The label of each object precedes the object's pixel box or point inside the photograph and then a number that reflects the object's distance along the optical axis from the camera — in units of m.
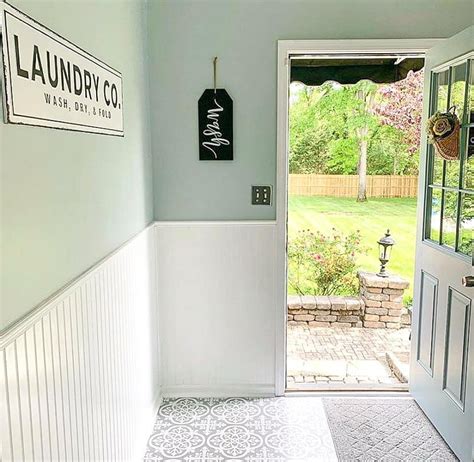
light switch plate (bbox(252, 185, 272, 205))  2.55
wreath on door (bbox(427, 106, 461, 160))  2.12
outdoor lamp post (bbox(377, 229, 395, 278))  4.46
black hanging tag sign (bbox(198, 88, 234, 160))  2.48
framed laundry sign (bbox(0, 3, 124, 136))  1.00
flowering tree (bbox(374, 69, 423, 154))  4.83
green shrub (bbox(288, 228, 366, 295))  4.92
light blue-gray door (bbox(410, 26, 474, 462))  2.03
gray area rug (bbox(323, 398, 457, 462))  2.15
